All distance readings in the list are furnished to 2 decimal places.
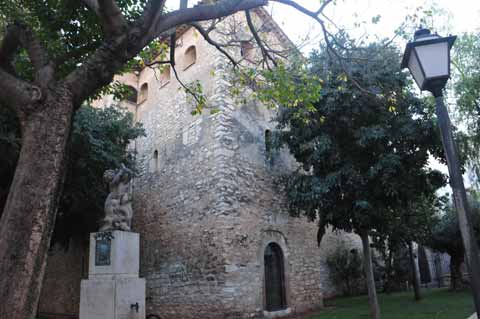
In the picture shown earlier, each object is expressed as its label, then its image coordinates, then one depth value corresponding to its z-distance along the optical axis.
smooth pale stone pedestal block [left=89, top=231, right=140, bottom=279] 6.45
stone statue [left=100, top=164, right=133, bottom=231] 6.79
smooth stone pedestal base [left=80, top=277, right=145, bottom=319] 6.20
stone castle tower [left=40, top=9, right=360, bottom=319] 10.88
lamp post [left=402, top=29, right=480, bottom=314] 3.32
